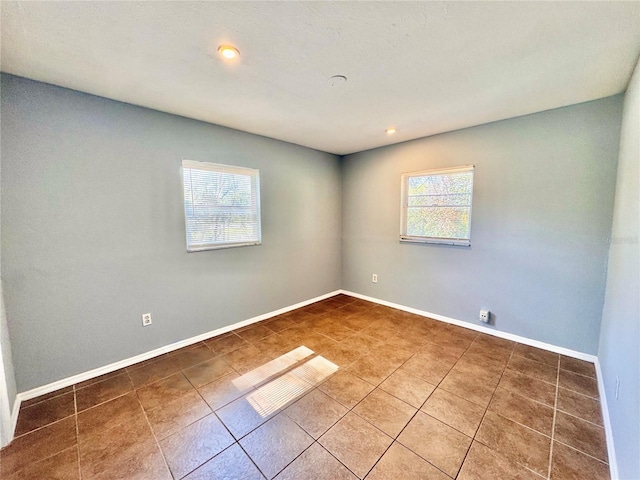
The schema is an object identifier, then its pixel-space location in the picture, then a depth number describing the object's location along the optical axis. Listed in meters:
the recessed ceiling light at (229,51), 1.53
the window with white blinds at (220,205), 2.72
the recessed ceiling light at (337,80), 1.87
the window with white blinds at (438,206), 3.07
